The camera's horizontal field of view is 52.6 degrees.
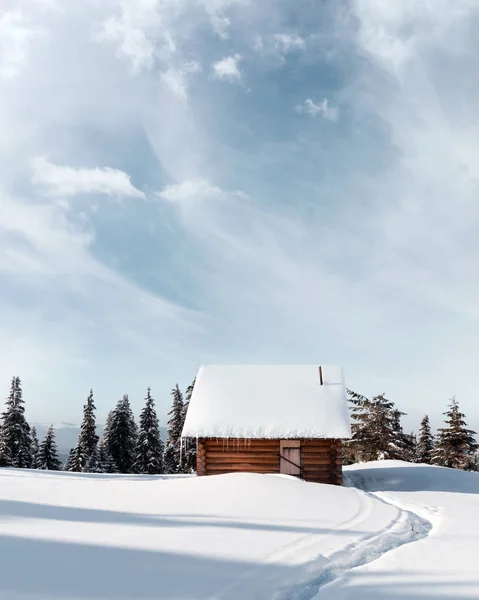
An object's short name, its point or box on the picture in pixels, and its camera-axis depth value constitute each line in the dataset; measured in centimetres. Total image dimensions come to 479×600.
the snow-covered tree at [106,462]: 4690
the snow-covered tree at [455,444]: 3922
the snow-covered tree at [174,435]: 4578
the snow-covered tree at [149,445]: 4734
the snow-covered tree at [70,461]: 4582
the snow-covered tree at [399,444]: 3881
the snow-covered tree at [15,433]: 4353
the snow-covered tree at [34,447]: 4747
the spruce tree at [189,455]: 4134
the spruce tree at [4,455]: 4262
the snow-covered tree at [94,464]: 4481
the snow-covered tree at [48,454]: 4619
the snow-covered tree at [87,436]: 4507
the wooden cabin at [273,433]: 2225
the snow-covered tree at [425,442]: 4650
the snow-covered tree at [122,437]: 4938
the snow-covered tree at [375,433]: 3891
